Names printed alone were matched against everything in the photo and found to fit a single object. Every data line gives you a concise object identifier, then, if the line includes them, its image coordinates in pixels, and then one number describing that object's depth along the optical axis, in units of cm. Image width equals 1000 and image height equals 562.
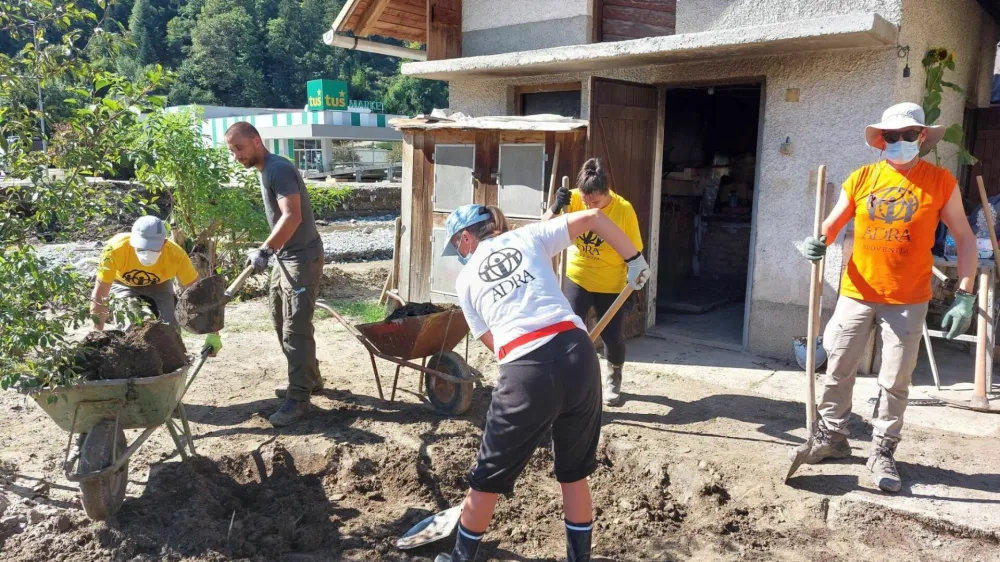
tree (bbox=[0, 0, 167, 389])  311
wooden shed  688
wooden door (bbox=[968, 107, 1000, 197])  791
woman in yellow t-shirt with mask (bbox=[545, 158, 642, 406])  486
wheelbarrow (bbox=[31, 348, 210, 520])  330
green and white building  3972
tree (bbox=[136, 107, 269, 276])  852
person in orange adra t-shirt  381
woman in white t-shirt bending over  287
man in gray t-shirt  474
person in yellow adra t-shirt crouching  444
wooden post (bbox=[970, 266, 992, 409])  514
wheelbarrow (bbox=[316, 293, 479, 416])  487
